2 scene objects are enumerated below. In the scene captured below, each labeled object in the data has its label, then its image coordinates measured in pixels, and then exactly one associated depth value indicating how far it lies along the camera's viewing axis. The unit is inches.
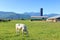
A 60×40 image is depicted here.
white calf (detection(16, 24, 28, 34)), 203.1
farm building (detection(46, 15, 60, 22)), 991.5
